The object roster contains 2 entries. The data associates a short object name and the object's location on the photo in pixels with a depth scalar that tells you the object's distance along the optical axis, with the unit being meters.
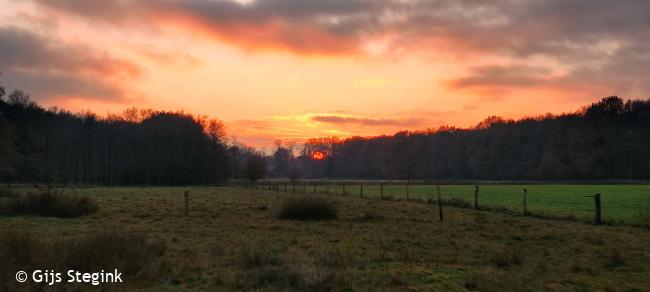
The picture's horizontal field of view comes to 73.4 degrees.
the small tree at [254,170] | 91.62
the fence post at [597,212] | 22.08
